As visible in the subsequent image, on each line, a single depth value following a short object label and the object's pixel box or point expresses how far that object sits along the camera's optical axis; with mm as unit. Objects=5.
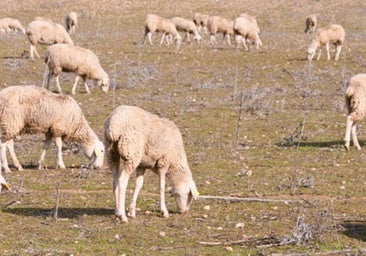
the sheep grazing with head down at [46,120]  15898
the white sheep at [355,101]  19500
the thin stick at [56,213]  12233
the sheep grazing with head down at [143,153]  12094
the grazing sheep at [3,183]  13313
